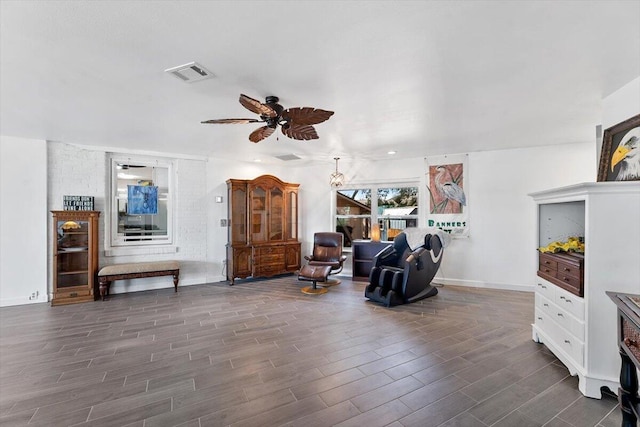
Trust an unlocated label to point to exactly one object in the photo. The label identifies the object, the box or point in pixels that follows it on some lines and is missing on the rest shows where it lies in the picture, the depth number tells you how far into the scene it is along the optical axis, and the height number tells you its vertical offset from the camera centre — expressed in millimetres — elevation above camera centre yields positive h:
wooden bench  4688 -1004
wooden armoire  5859 -343
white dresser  2061 -438
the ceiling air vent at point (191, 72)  2316 +1201
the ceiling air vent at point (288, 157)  5755 +1175
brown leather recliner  5371 -774
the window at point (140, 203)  5223 +199
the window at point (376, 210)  6184 +65
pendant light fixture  6512 +783
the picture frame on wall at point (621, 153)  2467 +557
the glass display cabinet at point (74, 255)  4461 -695
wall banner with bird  5520 +404
